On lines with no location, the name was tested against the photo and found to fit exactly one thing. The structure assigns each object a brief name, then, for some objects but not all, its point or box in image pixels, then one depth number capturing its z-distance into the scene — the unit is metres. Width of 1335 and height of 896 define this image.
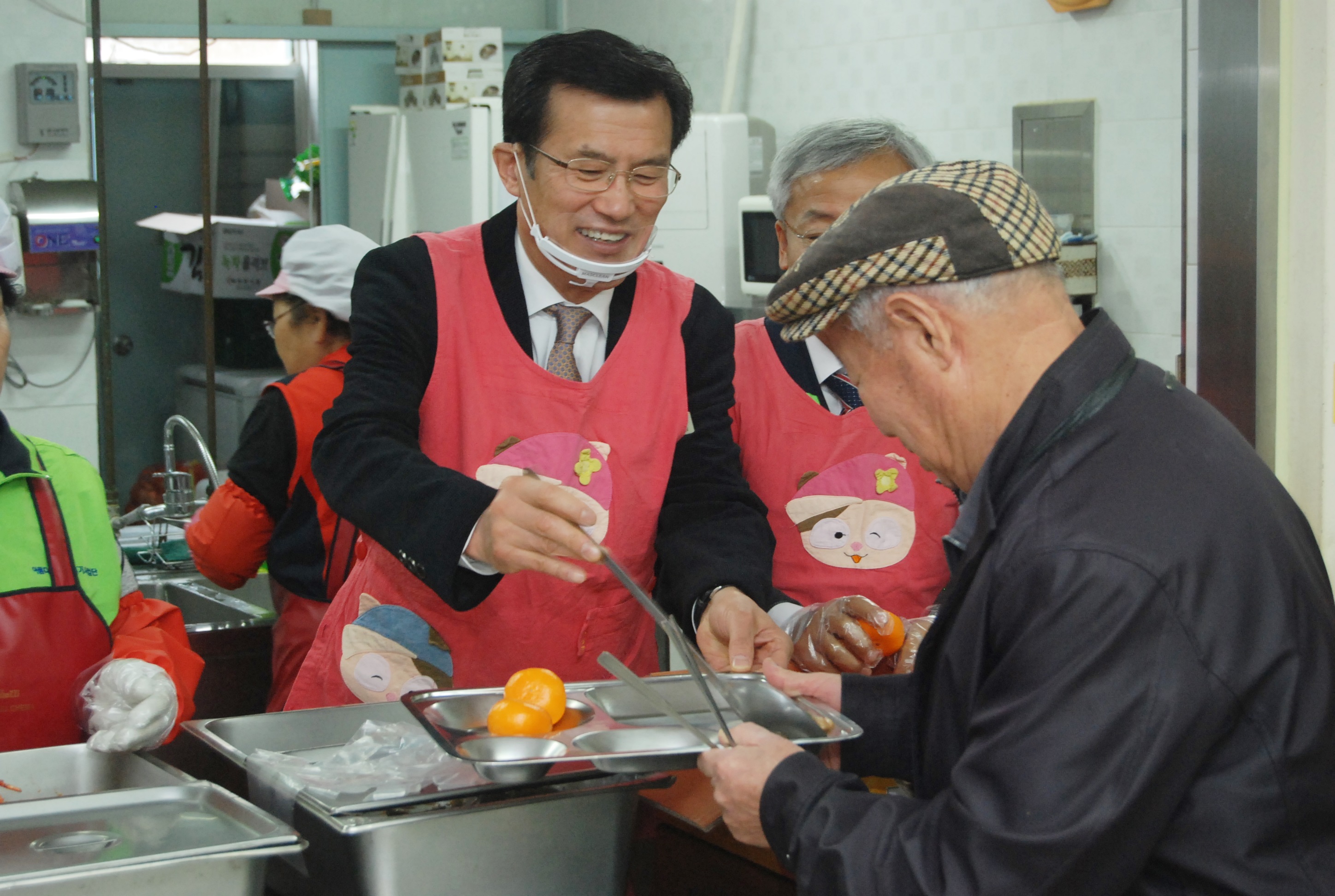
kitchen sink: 2.99
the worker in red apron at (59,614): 1.68
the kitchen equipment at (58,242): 3.80
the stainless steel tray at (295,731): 1.50
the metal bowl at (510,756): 1.28
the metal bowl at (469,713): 1.50
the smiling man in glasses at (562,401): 1.84
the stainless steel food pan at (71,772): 1.47
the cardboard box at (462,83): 5.29
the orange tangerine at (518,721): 1.43
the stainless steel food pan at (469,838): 1.27
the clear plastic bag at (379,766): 1.38
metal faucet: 3.35
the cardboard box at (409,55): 5.50
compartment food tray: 1.30
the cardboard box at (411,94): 5.49
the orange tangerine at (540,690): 1.48
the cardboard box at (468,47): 5.29
